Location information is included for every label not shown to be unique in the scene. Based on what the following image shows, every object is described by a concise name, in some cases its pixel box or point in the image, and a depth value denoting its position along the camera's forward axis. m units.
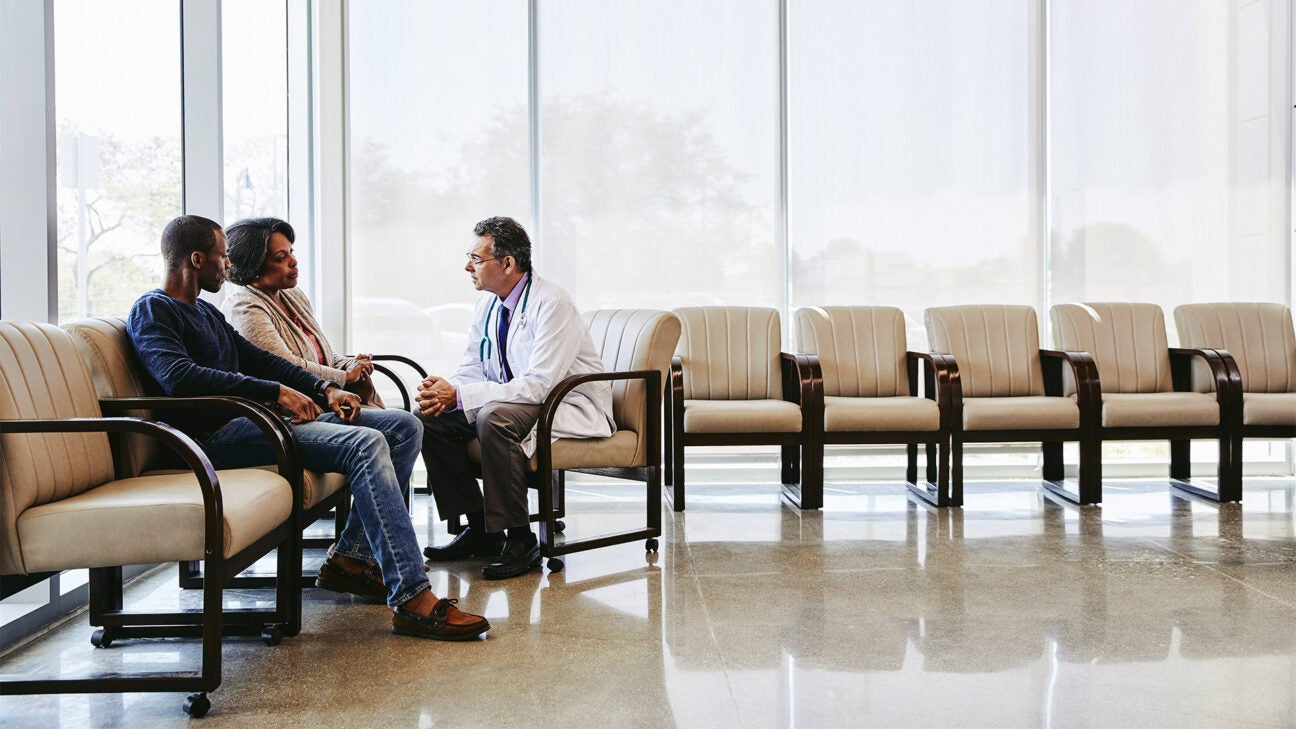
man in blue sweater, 2.75
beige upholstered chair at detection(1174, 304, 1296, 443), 5.32
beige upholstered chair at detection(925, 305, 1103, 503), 4.73
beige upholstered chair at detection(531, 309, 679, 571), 3.51
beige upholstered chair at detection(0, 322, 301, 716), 2.12
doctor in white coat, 3.47
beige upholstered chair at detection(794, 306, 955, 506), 5.03
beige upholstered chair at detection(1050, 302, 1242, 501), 5.18
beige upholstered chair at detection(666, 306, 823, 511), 4.57
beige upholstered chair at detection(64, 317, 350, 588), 2.64
